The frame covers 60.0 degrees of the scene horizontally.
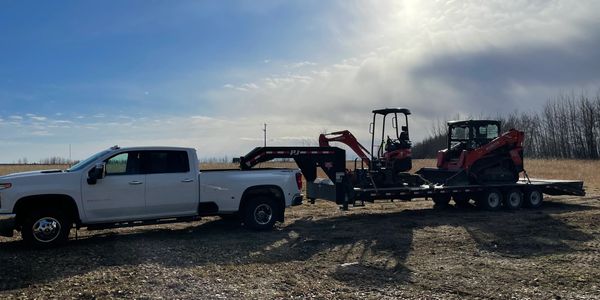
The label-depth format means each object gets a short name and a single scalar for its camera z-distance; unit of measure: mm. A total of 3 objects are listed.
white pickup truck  9633
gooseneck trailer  13867
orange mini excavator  15461
